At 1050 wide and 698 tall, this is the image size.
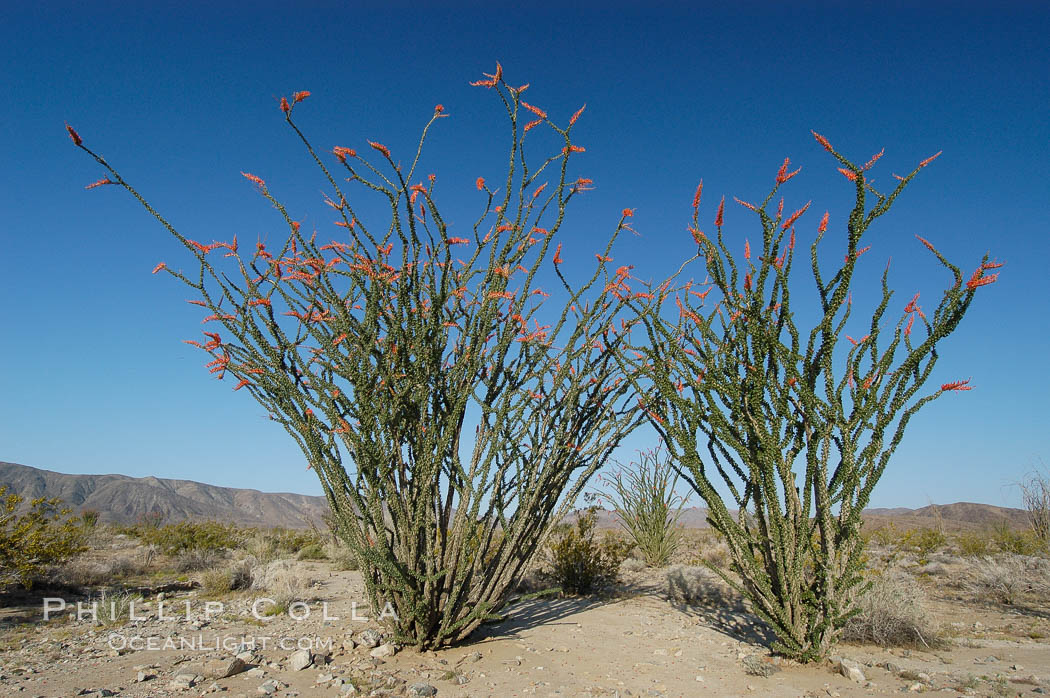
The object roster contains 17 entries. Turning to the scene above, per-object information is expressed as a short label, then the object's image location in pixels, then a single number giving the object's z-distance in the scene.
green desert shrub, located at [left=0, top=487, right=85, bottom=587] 7.41
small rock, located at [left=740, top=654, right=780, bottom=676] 4.40
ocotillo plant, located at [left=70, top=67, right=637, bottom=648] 4.40
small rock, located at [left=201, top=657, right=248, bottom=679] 4.11
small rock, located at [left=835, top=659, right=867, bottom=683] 4.27
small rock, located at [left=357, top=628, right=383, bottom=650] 4.78
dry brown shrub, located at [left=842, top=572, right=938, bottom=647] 5.64
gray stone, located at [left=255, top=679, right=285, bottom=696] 3.84
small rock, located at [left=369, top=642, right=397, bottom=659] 4.57
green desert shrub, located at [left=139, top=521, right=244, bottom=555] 11.41
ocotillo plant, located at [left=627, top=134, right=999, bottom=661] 4.37
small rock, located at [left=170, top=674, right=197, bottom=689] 3.87
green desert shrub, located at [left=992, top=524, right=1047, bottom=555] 10.43
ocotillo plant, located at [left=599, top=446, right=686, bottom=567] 10.91
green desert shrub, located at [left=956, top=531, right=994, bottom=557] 11.58
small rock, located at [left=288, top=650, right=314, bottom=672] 4.31
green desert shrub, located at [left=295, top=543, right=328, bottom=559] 12.21
